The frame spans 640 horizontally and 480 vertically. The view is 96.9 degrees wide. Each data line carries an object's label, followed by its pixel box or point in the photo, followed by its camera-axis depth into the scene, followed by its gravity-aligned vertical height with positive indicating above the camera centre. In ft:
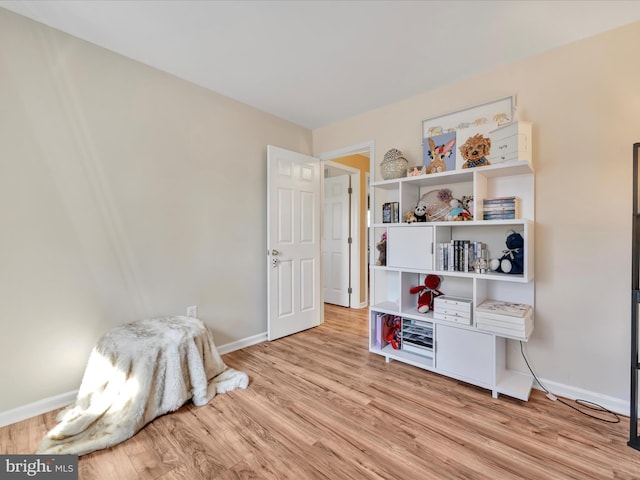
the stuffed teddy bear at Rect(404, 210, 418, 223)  7.65 +0.52
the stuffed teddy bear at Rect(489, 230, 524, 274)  6.23 -0.51
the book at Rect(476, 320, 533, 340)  5.88 -2.05
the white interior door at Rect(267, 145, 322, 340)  9.53 -0.17
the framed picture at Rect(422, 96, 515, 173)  6.93 +2.71
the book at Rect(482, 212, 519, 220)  6.31 +0.44
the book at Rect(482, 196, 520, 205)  6.38 +0.80
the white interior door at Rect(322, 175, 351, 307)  14.25 -0.16
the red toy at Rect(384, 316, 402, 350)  8.31 -2.89
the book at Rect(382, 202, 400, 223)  8.18 +0.69
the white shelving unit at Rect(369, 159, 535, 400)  6.30 -0.92
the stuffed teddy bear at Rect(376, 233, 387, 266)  8.61 -0.45
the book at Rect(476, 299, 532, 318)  6.06 -1.65
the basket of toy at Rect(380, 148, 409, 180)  8.00 +2.03
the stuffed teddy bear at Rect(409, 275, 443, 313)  7.78 -1.57
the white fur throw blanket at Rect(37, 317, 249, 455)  4.86 -2.94
